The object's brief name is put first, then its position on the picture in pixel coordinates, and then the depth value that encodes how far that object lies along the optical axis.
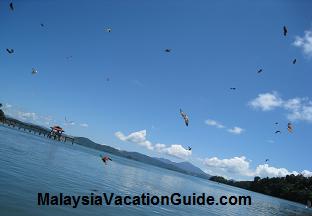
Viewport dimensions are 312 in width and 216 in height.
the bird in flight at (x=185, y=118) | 23.91
